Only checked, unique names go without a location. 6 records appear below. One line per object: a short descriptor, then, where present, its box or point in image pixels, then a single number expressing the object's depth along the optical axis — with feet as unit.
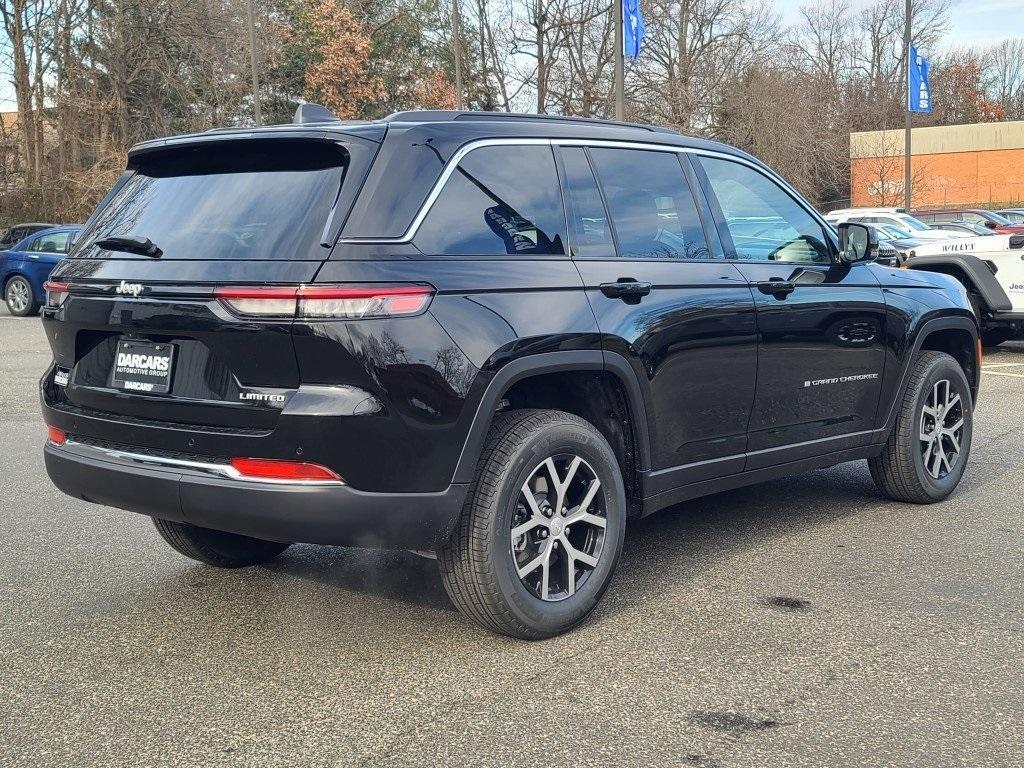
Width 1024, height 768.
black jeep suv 11.68
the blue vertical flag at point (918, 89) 111.96
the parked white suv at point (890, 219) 72.43
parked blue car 68.49
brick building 210.18
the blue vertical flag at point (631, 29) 67.15
